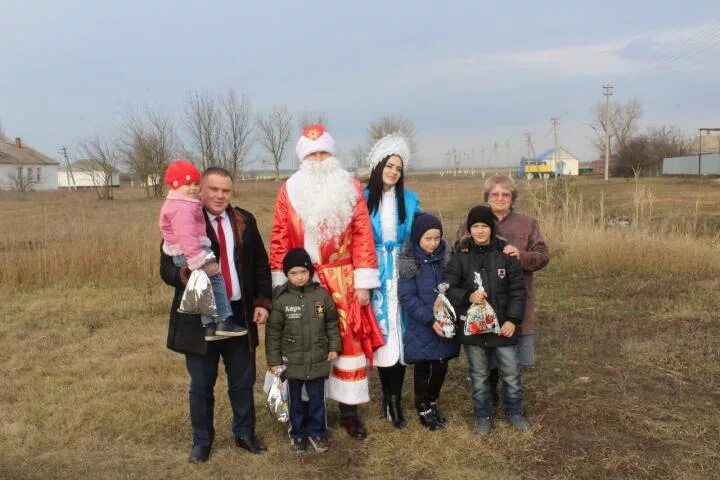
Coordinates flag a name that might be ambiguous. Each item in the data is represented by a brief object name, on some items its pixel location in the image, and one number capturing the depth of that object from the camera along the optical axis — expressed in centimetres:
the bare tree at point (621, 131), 6312
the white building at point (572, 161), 7336
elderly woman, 336
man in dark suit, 296
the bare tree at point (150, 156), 2927
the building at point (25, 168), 4847
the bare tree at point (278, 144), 4170
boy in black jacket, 315
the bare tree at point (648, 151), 4997
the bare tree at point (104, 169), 3087
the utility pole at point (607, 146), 4522
